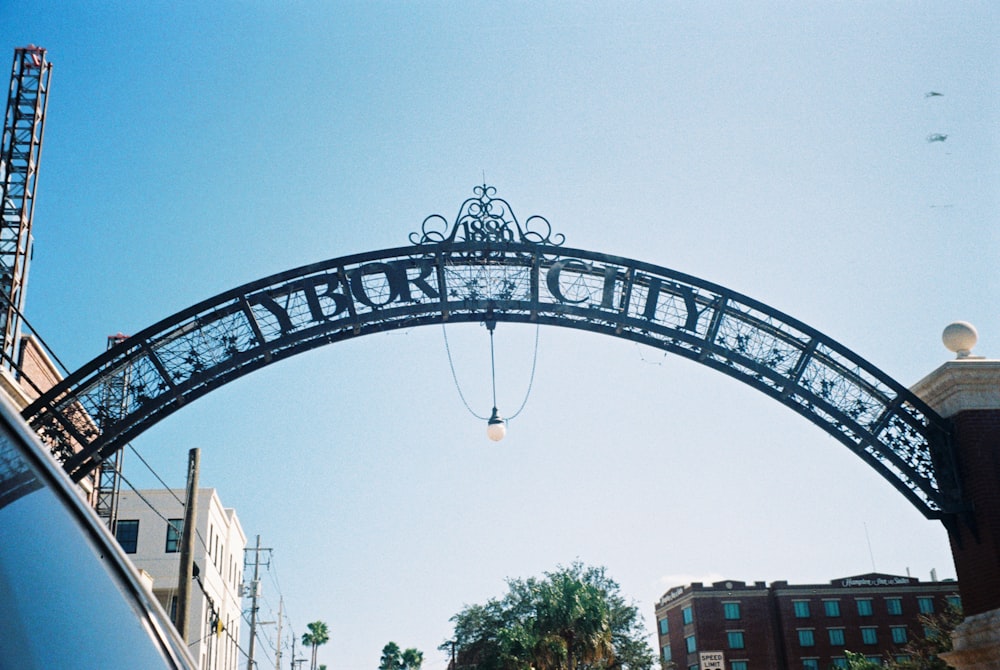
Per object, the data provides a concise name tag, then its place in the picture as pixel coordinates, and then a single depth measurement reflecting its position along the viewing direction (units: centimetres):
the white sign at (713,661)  2398
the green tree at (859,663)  5323
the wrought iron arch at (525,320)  1456
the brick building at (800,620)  7262
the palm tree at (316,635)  9538
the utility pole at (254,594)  4766
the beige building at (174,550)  4509
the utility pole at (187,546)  2164
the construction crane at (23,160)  2723
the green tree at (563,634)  4312
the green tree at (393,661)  9956
